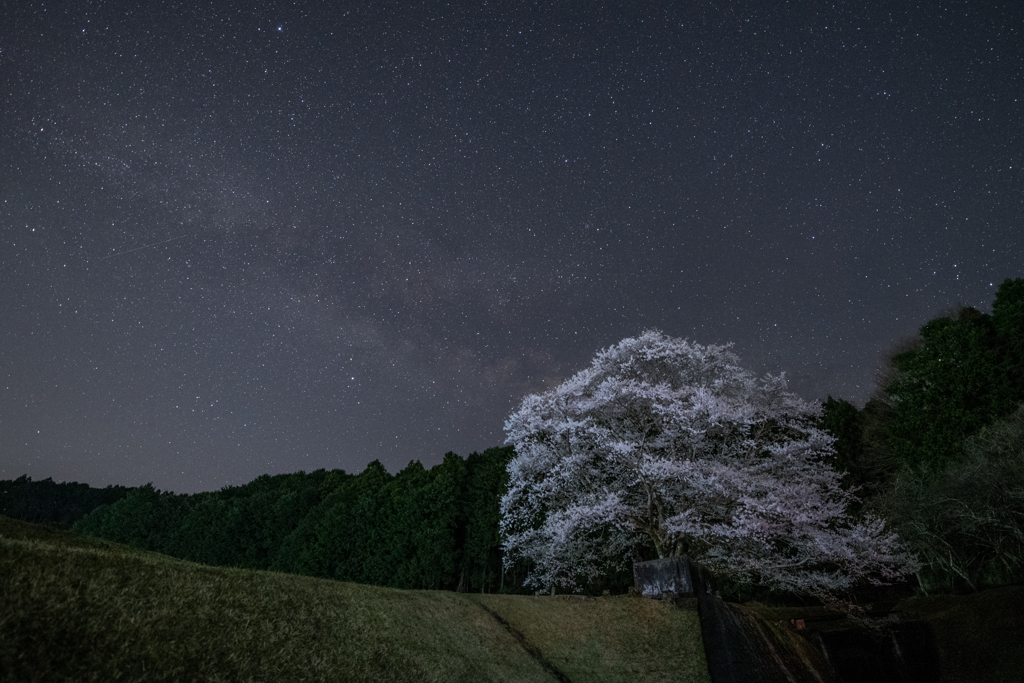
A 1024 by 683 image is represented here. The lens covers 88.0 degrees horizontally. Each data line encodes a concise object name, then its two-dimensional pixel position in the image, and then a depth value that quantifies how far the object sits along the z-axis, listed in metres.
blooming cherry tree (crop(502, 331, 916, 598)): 16.84
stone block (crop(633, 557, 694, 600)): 15.20
